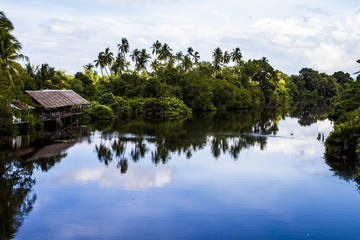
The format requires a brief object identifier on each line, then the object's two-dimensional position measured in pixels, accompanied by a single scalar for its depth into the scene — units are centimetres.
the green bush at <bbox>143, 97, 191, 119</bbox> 6894
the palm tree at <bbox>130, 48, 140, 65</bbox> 8512
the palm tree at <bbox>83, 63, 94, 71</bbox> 9350
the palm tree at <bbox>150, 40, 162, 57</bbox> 9219
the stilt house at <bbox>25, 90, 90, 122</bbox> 4445
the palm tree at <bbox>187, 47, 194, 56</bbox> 10050
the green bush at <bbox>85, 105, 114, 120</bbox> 5965
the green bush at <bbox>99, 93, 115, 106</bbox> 6303
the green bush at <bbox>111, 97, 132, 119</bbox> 6366
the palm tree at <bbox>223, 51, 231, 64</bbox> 10769
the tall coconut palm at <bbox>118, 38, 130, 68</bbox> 8394
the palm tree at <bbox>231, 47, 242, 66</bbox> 10925
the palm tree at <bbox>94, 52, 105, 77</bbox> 7994
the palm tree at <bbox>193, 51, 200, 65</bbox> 10100
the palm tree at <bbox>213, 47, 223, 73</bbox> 10219
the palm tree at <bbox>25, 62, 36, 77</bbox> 6062
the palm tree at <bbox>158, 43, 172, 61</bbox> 9088
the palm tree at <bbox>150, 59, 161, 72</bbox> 9091
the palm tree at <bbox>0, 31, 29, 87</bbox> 3756
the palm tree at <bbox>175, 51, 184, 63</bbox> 9737
